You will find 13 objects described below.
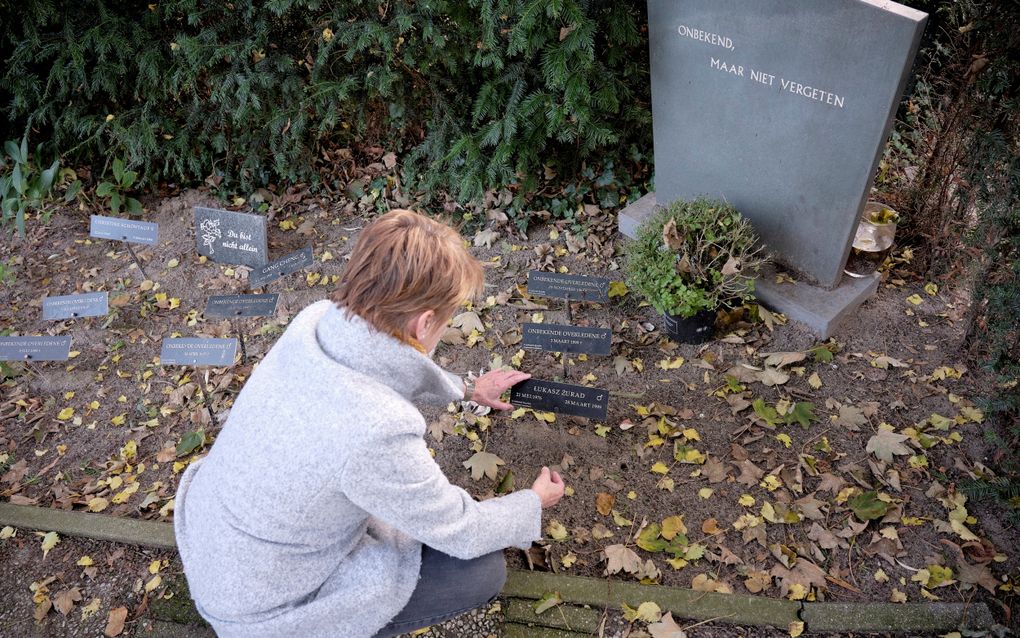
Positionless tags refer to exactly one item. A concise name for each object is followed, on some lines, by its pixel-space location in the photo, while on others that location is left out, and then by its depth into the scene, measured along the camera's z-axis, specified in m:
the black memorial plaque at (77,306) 3.74
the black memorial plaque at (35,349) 3.64
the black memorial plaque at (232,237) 4.35
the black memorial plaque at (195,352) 3.37
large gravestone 2.91
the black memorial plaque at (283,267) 3.96
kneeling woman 1.81
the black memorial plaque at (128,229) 4.06
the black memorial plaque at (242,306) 3.54
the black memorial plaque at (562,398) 3.07
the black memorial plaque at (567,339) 3.30
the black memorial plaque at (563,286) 3.62
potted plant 3.42
